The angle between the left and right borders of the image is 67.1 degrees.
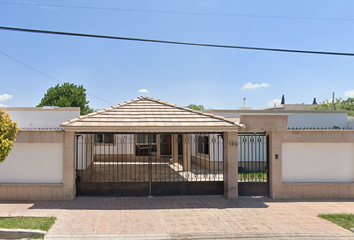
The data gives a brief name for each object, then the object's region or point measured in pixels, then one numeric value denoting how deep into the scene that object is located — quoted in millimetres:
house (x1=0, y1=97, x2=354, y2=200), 8852
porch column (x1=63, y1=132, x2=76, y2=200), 8836
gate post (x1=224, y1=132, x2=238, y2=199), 9375
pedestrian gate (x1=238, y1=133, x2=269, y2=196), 9672
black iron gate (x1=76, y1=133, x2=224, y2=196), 9391
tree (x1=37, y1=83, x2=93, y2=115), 32688
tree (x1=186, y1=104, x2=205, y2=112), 45531
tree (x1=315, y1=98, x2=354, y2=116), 39906
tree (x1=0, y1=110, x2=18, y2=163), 6790
